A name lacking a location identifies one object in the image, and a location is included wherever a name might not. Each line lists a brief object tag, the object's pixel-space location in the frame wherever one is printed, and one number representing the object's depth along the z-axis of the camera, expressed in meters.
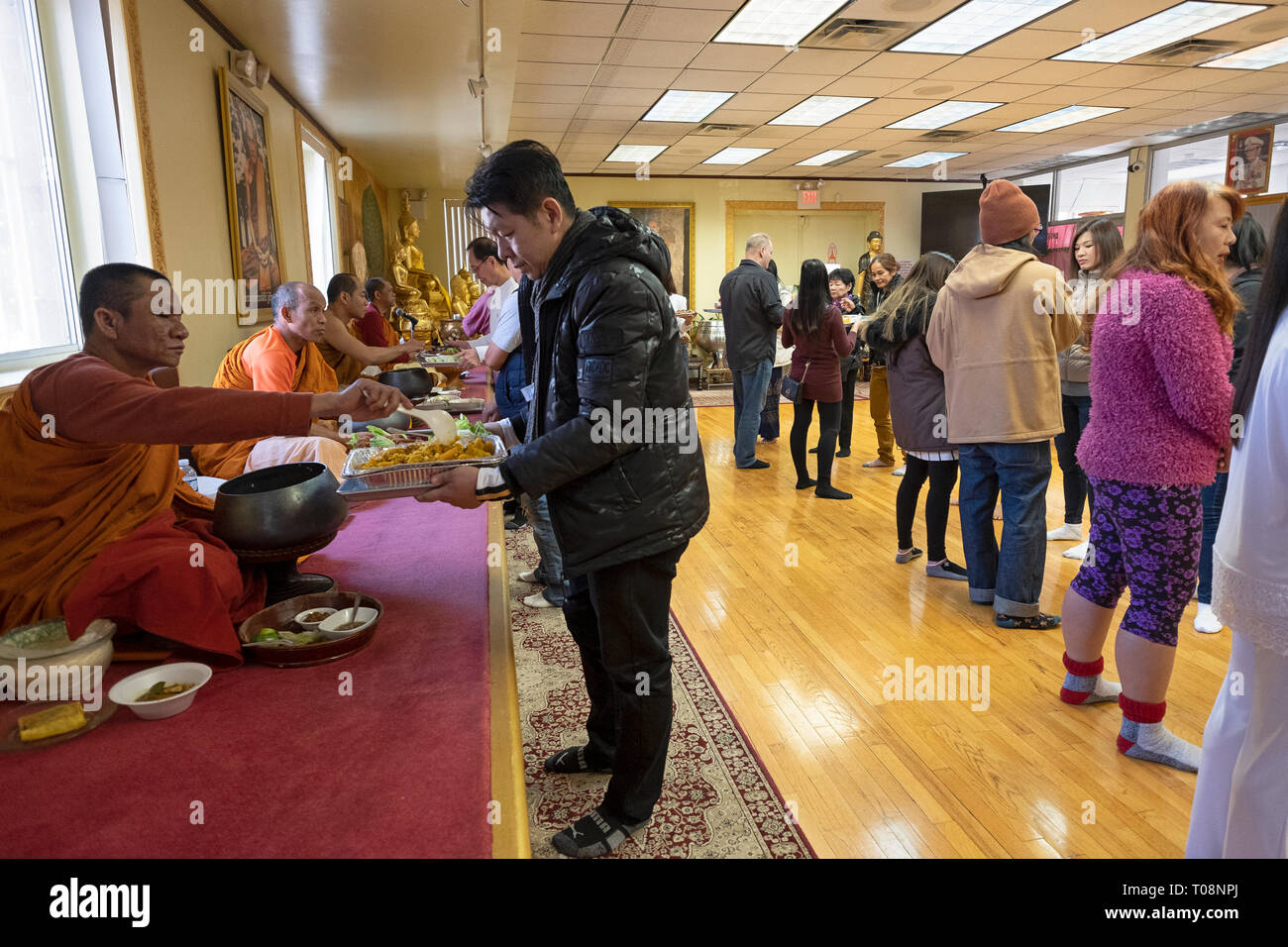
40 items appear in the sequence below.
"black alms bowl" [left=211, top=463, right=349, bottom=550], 1.77
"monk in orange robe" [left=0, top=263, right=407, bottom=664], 1.60
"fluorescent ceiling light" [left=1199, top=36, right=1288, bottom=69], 6.05
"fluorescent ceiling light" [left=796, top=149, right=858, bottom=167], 10.40
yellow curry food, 2.12
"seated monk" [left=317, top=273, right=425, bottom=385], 4.00
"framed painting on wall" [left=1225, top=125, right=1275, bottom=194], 8.48
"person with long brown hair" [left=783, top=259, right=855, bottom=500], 4.96
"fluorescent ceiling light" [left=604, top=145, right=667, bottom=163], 9.97
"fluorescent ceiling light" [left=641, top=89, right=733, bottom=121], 7.27
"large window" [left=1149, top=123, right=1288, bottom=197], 9.38
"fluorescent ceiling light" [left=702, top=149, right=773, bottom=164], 10.28
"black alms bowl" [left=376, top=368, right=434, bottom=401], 4.01
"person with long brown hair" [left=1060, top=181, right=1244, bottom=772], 1.98
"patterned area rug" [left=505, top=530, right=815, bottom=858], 1.89
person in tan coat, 2.82
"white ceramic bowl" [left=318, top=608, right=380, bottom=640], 1.72
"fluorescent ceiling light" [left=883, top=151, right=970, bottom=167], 10.49
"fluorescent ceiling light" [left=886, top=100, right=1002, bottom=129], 7.69
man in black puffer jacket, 1.55
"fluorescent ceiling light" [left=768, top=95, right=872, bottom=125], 7.46
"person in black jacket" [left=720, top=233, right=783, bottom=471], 5.55
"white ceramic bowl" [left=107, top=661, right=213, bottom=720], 1.45
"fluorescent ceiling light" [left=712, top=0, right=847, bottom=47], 4.99
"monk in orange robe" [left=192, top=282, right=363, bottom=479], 2.87
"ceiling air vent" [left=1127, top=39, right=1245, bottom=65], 5.91
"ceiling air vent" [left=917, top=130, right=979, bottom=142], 9.04
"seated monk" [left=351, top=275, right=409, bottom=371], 5.19
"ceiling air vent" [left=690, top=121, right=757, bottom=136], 8.60
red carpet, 1.16
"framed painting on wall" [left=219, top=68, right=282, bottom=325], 4.00
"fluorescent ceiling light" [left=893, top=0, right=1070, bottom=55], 5.10
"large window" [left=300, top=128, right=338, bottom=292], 6.66
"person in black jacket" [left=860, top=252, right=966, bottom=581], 3.37
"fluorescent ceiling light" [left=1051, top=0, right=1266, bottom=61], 5.22
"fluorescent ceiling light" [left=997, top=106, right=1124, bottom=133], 7.94
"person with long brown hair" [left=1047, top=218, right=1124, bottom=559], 3.21
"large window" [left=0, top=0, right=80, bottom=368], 2.63
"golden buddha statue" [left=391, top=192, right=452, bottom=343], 8.27
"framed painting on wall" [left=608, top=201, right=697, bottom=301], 12.42
